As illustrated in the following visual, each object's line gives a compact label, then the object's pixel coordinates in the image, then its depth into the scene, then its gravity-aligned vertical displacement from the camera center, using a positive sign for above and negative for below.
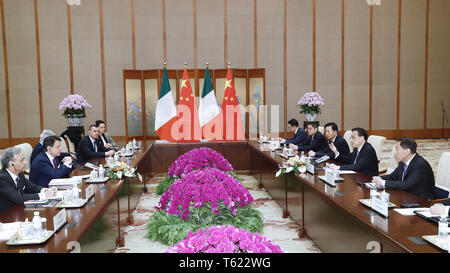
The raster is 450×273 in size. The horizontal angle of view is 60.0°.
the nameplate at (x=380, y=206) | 2.51 -0.70
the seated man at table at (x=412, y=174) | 3.29 -0.64
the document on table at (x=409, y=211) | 2.55 -0.74
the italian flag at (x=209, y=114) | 8.38 -0.24
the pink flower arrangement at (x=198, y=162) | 5.01 -0.77
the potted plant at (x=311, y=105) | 8.80 -0.08
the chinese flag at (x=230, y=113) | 8.50 -0.23
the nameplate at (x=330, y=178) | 3.51 -0.71
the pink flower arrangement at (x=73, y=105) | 7.81 +0.00
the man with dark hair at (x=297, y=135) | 7.14 -0.62
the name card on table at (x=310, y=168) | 4.06 -0.70
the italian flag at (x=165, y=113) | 8.32 -0.21
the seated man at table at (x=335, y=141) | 5.30 -0.56
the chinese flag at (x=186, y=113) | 8.22 -0.21
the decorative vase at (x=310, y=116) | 8.91 -0.34
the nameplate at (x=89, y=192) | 3.16 -0.72
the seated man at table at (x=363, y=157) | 4.24 -0.62
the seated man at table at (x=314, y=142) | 6.31 -0.66
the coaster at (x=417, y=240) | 2.04 -0.75
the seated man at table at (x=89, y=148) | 5.71 -0.65
